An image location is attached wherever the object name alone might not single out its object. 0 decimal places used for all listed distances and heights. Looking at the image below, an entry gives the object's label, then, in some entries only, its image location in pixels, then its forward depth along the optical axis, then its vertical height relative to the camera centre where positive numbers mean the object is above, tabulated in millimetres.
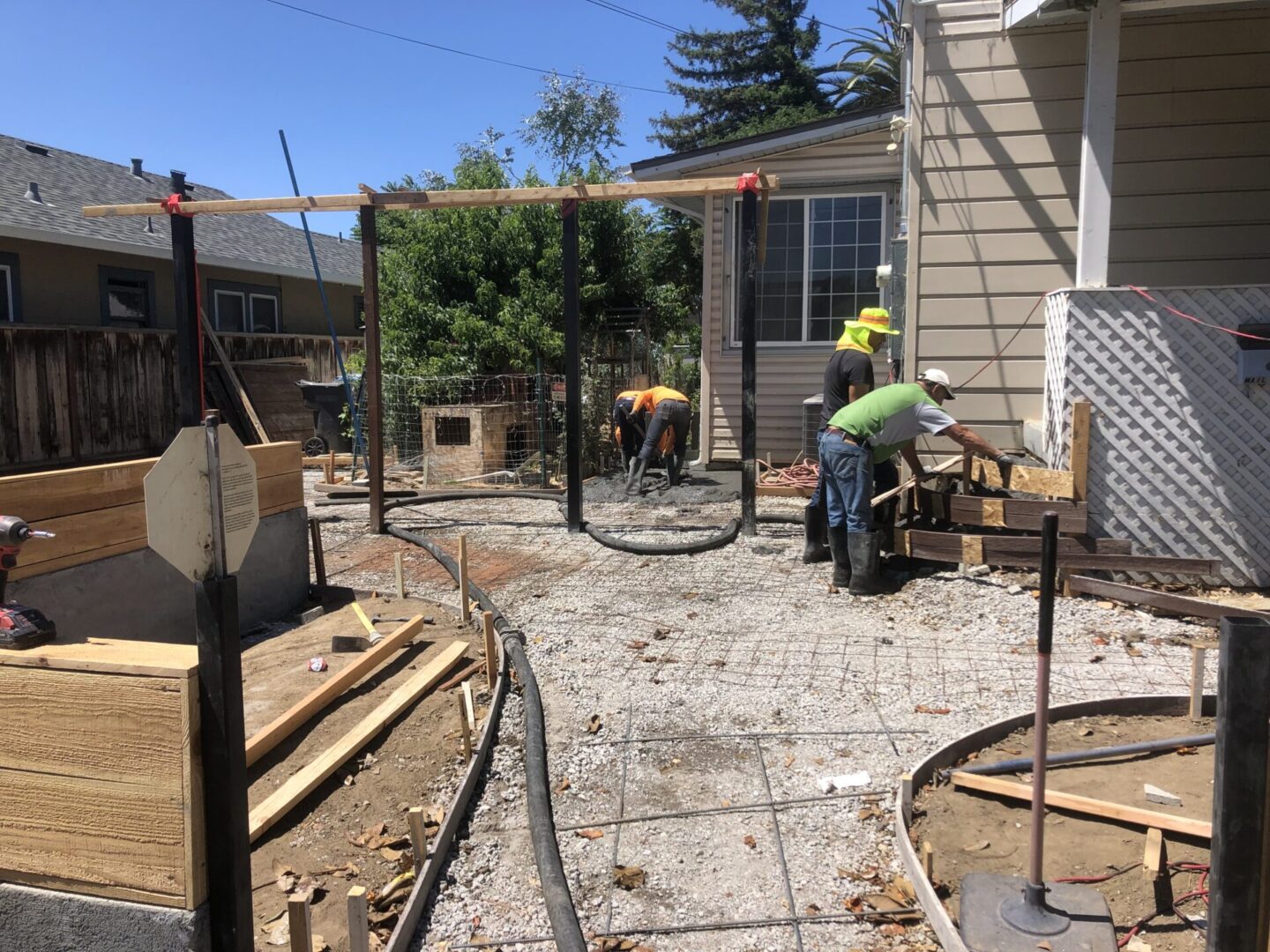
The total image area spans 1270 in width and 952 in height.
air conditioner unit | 10955 -445
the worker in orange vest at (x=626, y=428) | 11219 -481
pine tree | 37594 +12705
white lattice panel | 6250 -250
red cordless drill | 2725 -689
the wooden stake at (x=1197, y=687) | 4301 -1363
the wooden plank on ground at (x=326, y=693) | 4168 -1511
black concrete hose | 2975 -1637
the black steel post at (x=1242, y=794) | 2100 -913
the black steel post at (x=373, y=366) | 8977 +216
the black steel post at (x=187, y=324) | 8812 +622
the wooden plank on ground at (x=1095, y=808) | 3273 -1535
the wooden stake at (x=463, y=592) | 6000 -1324
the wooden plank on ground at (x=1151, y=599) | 5602 -1308
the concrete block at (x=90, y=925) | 2549 -1477
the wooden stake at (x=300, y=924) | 2613 -1471
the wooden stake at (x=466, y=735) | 4156 -1528
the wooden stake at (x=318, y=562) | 7156 -1303
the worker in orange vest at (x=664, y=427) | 10578 -439
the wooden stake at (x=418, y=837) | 3273 -1549
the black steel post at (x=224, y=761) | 2488 -976
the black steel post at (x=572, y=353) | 8633 +322
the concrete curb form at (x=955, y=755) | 2967 -1545
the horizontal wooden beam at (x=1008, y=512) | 6344 -868
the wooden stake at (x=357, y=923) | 2623 -1473
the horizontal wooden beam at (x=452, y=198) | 7934 +1688
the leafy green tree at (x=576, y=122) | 36250 +10155
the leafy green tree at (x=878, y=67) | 29000 +10199
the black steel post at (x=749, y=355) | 8023 +276
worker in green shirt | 6555 -417
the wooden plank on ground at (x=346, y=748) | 3645 -1576
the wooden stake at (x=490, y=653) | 4969 -1390
